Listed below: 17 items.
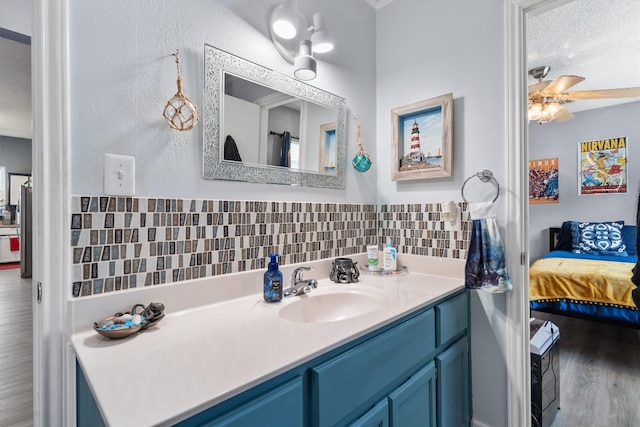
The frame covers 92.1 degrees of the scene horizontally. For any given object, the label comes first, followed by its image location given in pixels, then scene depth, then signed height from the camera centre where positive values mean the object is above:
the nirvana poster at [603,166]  3.84 +0.54
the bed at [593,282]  2.49 -0.63
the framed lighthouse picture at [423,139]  1.57 +0.38
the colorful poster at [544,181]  4.34 +0.39
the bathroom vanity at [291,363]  0.58 -0.35
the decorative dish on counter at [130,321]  0.80 -0.30
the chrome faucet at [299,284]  1.25 -0.31
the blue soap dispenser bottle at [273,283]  1.16 -0.27
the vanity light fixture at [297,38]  1.33 +0.79
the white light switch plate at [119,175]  0.92 +0.12
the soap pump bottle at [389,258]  1.65 -0.26
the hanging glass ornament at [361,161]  1.71 +0.28
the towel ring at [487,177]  1.43 +0.15
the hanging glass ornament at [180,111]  1.03 +0.35
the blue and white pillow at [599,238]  3.52 -0.36
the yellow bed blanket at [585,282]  2.49 -0.63
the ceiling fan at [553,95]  2.43 +0.97
